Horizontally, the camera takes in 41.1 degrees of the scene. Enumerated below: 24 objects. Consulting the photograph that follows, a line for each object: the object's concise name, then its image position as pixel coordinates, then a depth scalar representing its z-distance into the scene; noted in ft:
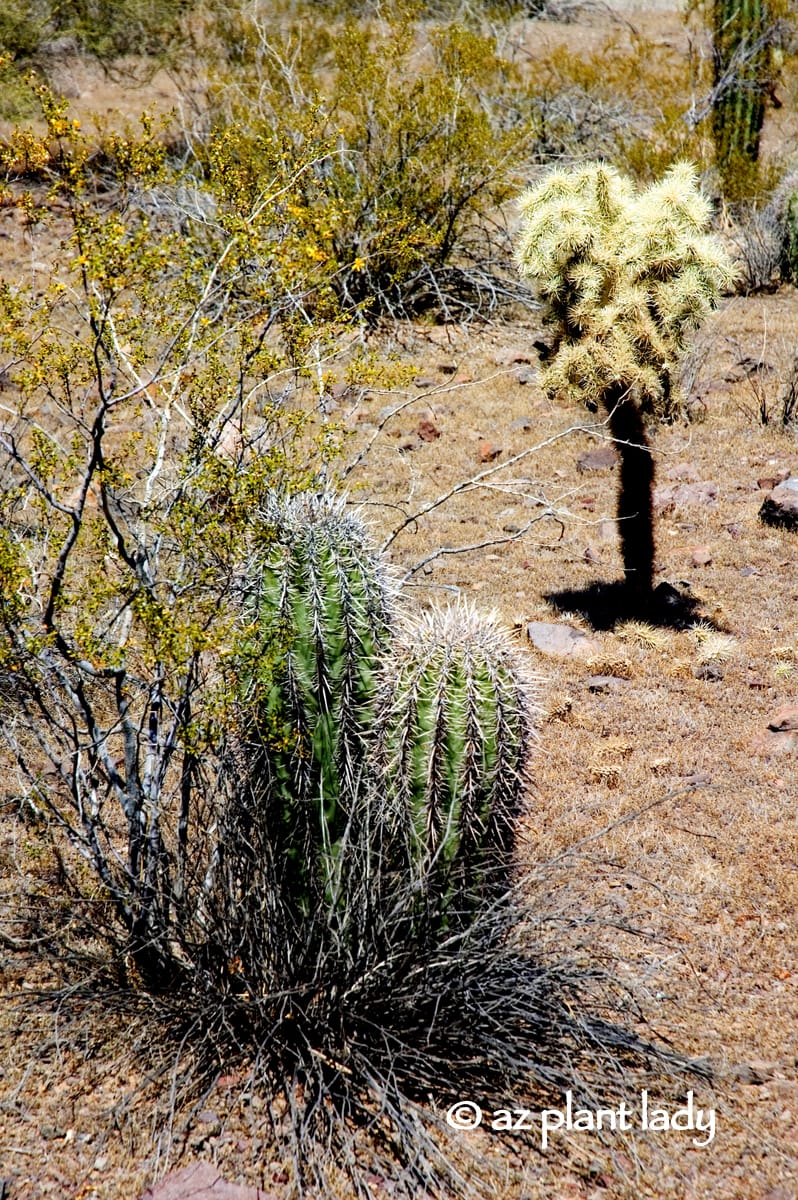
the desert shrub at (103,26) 50.21
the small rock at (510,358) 30.35
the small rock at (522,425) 26.77
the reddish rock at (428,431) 26.89
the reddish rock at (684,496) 23.31
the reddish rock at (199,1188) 8.68
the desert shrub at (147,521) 9.38
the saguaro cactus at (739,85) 38.81
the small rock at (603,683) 17.43
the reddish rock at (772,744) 15.61
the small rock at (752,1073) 10.25
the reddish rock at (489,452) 25.59
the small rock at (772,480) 23.53
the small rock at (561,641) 18.34
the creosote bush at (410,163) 32.24
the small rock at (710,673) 17.54
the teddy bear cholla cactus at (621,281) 18.26
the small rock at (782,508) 21.70
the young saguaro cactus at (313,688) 11.35
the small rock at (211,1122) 9.52
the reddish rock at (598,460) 25.17
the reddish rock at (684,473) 24.29
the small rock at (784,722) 15.97
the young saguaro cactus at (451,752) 10.89
